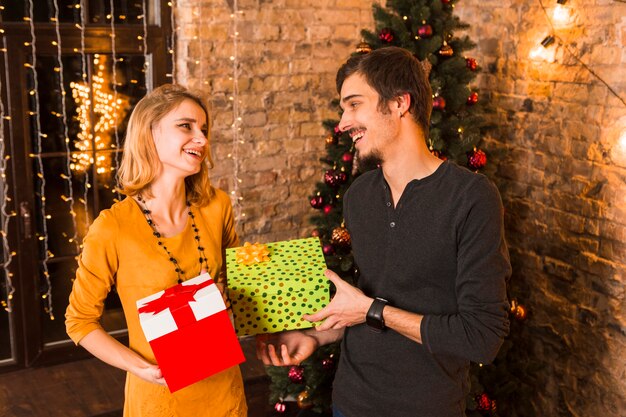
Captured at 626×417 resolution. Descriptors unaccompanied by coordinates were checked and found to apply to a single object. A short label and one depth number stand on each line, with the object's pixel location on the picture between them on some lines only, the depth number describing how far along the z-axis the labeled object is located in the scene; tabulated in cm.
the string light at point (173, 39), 450
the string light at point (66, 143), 426
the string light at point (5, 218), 423
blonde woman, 220
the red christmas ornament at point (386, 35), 353
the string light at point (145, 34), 450
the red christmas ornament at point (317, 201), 378
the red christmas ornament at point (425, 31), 345
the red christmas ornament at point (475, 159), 358
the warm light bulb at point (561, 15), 372
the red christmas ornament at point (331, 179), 368
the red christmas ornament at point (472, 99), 363
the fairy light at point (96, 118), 449
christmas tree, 350
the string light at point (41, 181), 421
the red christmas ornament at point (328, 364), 365
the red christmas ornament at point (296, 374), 376
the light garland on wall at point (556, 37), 369
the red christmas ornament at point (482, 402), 363
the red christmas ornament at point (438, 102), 347
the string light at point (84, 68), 430
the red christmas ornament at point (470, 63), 356
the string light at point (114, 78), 441
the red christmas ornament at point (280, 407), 398
